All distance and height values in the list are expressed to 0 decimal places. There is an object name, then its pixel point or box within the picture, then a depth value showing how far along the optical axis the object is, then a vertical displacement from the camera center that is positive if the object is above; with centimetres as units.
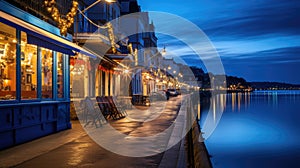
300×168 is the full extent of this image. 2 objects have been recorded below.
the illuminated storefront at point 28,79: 1072 +39
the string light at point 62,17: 1362 +273
